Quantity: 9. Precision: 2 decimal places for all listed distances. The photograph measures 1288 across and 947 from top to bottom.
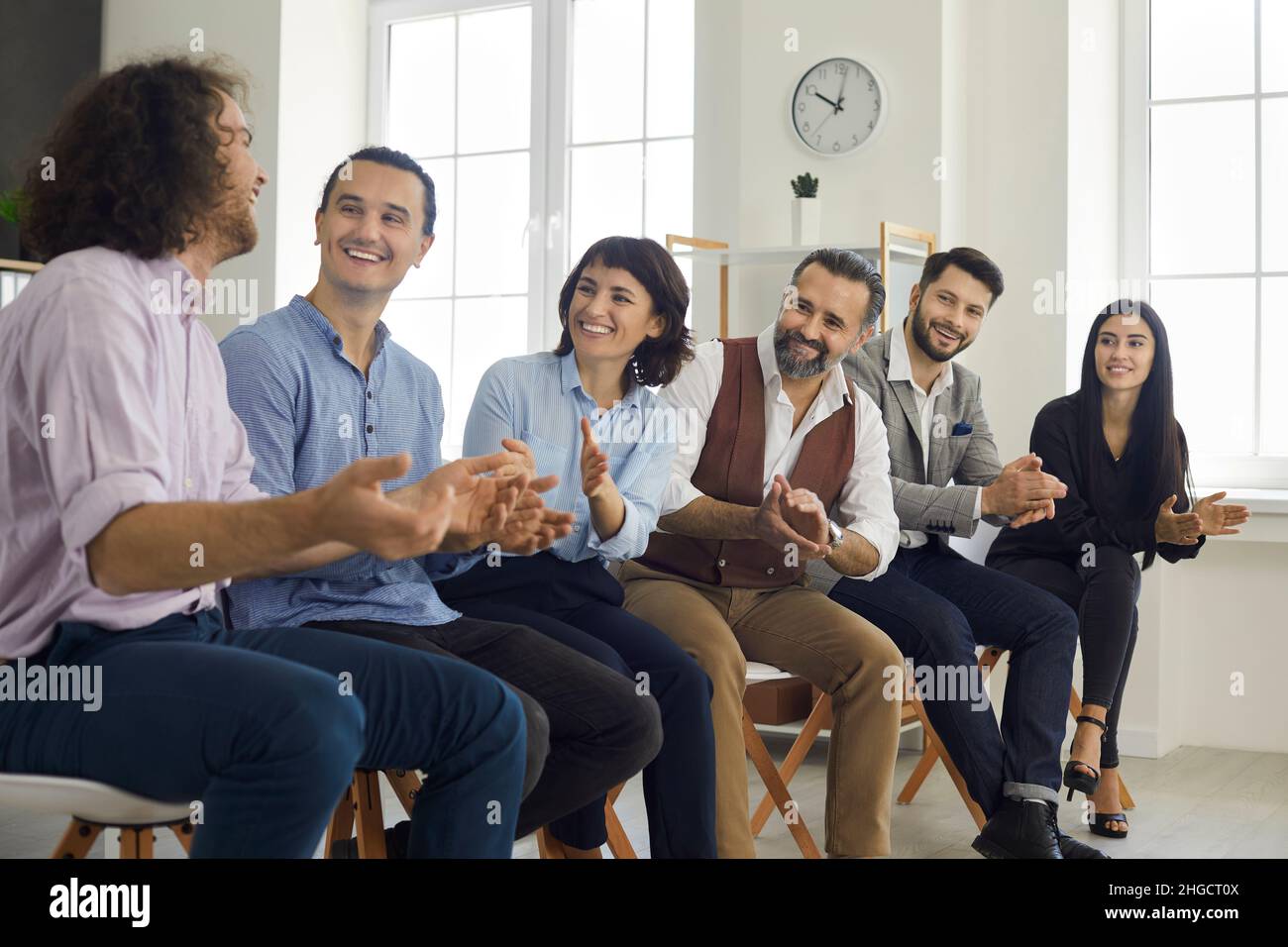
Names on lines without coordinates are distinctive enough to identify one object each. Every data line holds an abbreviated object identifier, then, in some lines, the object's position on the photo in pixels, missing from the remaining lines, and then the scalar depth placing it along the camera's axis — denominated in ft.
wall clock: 14.65
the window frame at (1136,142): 15.24
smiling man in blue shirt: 6.68
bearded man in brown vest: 8.56
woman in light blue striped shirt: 7.51
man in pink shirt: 4.65
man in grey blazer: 9.43
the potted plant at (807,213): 14.60
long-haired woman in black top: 10.95
